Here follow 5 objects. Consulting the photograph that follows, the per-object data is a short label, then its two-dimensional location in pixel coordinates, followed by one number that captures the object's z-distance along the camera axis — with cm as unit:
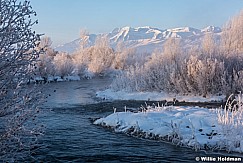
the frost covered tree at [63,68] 4969
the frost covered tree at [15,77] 543
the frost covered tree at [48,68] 4475
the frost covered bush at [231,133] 907
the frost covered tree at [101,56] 5667
